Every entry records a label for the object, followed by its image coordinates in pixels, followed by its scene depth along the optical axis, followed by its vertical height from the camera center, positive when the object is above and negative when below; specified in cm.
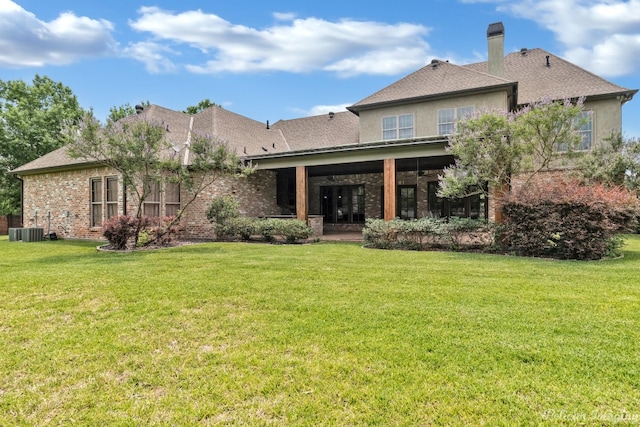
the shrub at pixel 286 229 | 1305 -64
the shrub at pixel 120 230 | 1162 -54
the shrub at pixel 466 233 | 1065 -69
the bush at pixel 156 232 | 1210 -65
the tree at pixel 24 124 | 2567 +656
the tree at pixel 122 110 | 3194 +922
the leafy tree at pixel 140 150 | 1042 +189
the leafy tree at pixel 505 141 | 1002 +198
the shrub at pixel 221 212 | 1414 +0
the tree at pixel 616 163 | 1339 +175
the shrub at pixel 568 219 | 869 -25
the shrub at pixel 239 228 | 1384 -61
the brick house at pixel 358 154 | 1449 +218
